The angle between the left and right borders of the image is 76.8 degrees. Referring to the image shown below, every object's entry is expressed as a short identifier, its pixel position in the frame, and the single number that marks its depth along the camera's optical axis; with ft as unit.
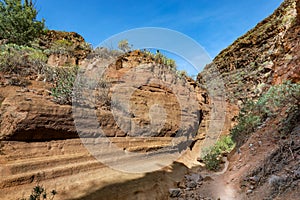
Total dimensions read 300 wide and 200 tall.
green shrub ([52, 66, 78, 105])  12.66
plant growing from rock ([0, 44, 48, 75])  13.65
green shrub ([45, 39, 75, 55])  26.08
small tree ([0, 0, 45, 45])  28.71
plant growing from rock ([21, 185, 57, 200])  7.46
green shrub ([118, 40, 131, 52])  33.34
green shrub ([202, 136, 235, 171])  20.55
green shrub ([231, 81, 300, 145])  13.83
